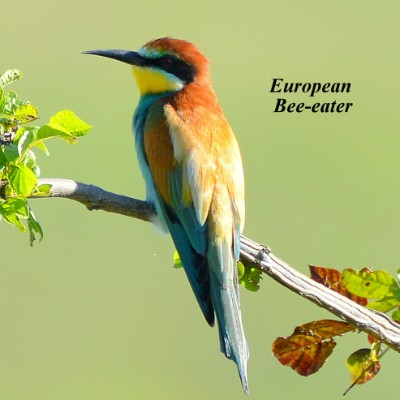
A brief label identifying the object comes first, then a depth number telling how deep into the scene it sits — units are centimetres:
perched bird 511
